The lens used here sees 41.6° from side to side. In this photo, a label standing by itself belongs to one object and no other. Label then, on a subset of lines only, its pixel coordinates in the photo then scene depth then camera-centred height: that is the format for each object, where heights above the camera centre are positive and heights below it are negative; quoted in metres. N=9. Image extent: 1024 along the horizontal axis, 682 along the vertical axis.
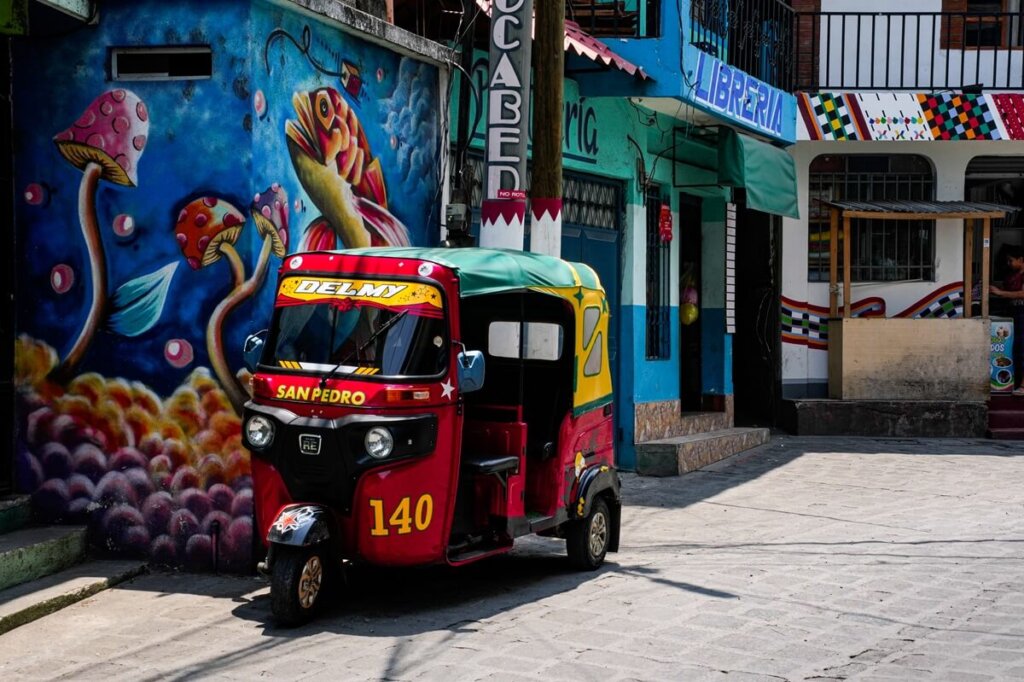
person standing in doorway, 18.20 +0.19
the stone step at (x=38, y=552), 8.03 -1.49
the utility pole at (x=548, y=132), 10.30 +1.38
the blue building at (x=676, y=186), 13.30 +1.41
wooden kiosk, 17.89 -0.56
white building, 18.00 +2.18
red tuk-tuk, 7.42 -0.64
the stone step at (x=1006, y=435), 17.72 -1.64
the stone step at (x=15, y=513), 8.68 -1.31
